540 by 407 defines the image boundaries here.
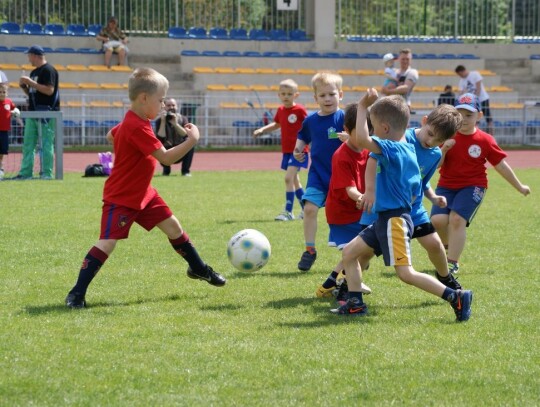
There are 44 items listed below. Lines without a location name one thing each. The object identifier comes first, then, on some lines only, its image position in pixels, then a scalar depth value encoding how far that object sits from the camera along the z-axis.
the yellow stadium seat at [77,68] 26.70
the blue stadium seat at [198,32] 31.16
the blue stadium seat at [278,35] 31.91
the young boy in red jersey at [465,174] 7.76
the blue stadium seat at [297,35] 32.09
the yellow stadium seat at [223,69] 28.02
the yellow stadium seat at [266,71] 28.23
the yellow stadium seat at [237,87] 26.65
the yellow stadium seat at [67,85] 25.45
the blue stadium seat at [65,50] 27.73
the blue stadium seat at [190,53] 29.20
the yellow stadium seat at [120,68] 27.33
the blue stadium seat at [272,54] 29.50
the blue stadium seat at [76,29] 29.69
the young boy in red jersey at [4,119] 16.20
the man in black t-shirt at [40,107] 15.69
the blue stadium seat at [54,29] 29.50
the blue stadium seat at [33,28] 29.34
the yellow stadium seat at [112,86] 25.60
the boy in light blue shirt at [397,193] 5.74
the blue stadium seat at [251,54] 29.50
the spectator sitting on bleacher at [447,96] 24.55
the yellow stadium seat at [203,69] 28.17
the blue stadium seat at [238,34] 31.55
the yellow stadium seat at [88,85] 25.56
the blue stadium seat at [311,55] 29.88
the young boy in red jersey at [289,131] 11.70
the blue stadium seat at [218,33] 31.38
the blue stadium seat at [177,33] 30.80
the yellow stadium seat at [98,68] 27.02
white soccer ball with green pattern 7.04
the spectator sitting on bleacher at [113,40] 28.04
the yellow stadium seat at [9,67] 25.95
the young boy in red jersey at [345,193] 6.64
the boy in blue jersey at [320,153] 7.77
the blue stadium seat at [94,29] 29.89
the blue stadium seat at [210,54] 29.27
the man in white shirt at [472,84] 23.41
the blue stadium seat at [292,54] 29.66
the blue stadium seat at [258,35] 31.58
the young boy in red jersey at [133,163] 6.19
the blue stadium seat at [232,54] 29.40
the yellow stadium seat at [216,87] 26.72
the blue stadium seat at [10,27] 29.20
